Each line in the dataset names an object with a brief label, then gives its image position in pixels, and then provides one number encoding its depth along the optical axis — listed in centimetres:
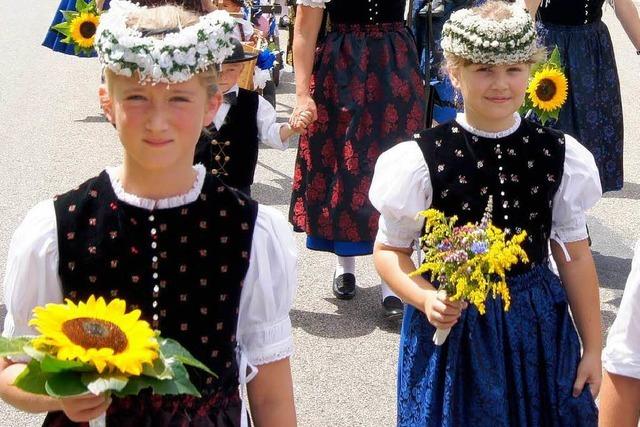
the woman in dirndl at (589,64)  614
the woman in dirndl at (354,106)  545
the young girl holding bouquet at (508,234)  335
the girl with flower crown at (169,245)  244
